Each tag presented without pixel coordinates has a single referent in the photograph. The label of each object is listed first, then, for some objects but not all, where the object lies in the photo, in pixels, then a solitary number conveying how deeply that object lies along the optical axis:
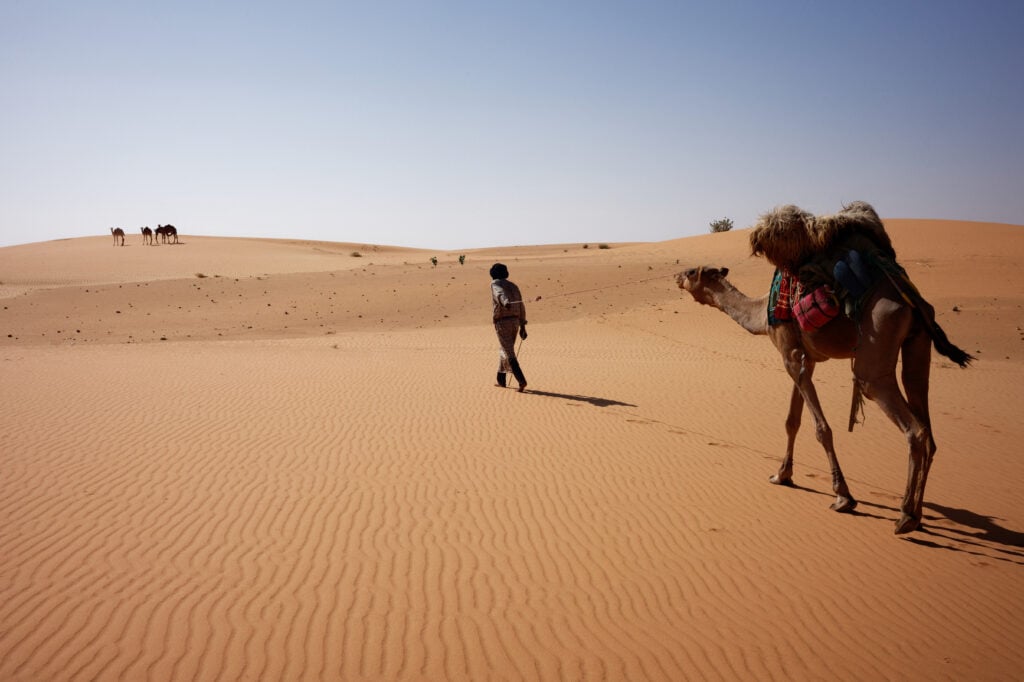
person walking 12.66
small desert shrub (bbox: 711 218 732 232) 67.06
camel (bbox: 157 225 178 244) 61.09
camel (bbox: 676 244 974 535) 6.21
